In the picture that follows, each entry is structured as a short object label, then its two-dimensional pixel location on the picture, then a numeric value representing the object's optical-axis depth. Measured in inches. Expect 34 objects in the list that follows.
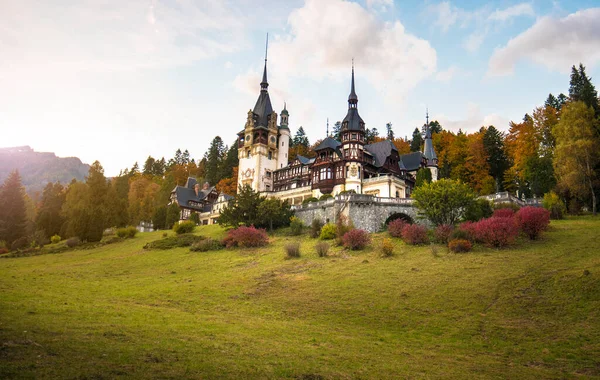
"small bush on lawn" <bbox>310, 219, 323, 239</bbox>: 1818.4
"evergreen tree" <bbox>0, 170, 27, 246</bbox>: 2112.5
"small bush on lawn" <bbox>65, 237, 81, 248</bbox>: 2074.3
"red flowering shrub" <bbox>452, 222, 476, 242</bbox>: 1456.7
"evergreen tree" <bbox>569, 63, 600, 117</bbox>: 2047.2
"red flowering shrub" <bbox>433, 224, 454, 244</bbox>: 1515.7
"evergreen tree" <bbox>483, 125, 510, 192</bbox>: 2834.6
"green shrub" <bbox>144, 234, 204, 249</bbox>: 1896.5
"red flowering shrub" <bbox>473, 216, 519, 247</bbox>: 1383.9
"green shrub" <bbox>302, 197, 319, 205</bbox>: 2059.2
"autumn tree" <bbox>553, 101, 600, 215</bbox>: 1840.6
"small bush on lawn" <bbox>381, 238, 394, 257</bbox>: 1416.1
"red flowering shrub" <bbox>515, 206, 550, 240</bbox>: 1430.9
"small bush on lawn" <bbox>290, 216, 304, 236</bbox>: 1884.8
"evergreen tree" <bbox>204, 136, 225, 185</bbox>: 3892.2
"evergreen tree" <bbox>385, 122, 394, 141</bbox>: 4426.4
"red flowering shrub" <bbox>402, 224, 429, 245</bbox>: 1534.2
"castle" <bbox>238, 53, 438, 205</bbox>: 2349.9
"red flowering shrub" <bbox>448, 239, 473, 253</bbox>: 1375.5
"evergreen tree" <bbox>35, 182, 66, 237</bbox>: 2442.2
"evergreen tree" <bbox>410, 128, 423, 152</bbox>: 3756.9
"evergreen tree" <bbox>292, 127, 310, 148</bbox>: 4202.8
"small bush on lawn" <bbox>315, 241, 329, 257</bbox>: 1485.0
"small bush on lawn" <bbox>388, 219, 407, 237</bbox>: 1656.9
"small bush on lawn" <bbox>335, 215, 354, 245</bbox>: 1630.2
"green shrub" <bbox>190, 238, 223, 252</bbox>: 1761.3
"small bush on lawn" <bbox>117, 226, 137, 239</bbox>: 2284.7
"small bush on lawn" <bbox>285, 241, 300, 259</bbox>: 1492.4
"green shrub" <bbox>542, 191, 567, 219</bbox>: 1784.0
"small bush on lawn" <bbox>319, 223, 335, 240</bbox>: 1740.9
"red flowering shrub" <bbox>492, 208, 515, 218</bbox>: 1624.0
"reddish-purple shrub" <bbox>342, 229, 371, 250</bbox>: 1537.9
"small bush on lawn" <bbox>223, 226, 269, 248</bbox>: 1737.2
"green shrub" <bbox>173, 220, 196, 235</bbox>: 2225.6
